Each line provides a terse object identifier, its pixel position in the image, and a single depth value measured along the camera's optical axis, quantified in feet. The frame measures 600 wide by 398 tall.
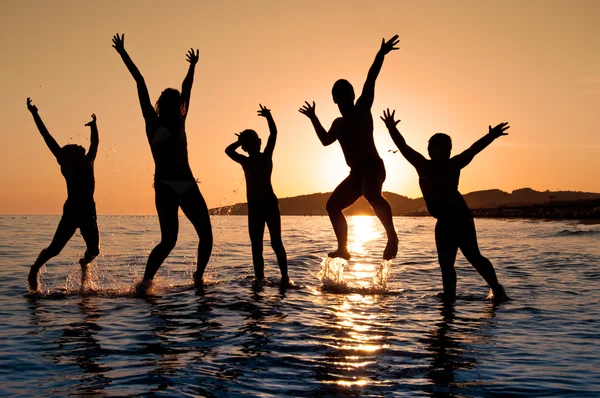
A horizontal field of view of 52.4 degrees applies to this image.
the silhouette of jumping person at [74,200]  31.96
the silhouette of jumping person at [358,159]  31.58
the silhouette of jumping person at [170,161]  29.58
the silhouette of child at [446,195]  28.66
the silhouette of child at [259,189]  33.53
